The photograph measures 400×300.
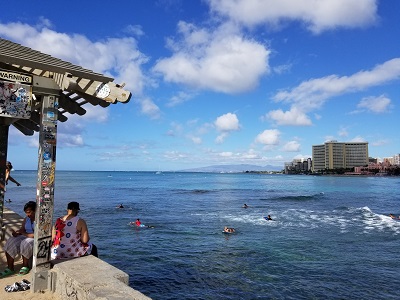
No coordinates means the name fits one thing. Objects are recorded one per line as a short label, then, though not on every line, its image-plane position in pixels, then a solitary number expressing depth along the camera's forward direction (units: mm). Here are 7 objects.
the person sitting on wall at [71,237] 6125
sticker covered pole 5219
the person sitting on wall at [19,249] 6201
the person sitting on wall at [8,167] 10102
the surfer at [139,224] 23562
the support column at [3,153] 8211
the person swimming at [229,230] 21631
